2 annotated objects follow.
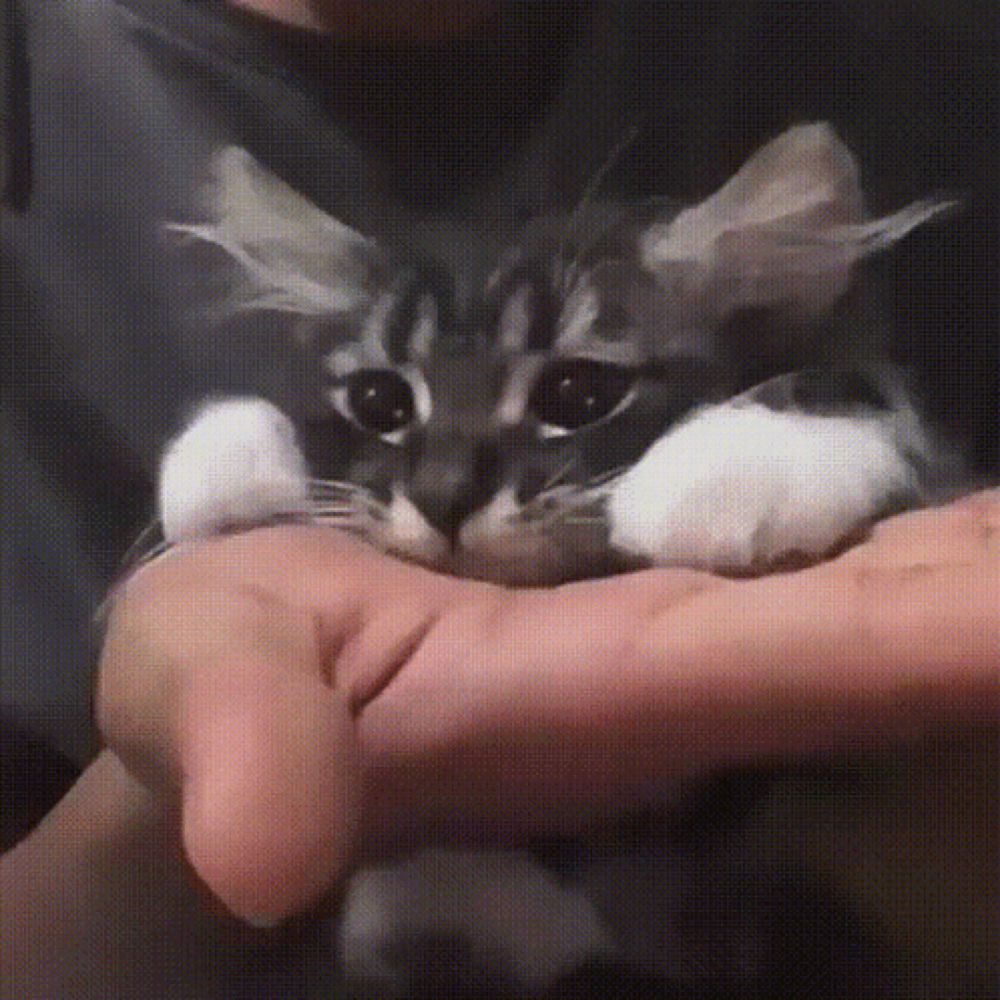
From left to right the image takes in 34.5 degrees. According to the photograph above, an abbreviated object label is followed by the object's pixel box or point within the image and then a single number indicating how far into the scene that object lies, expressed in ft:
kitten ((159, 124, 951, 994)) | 1.21
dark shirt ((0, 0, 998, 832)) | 1.36
